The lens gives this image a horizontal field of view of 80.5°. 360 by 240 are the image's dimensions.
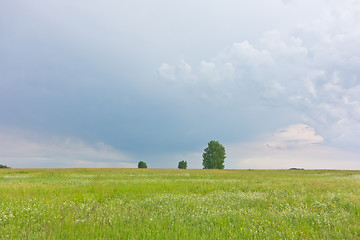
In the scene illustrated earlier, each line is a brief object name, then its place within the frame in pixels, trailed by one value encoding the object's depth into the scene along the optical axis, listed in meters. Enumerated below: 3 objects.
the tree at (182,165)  82.25
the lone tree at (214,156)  79.44
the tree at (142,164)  78.31
